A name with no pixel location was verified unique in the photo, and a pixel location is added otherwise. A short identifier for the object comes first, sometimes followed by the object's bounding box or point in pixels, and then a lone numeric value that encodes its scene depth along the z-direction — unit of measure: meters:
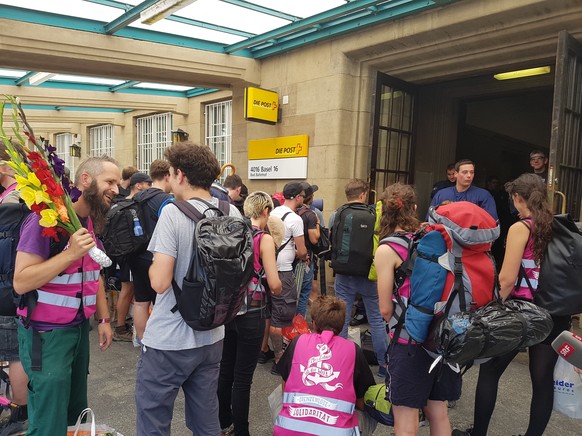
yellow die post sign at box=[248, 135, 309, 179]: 6.89
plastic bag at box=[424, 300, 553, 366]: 1.83
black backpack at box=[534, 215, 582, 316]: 2.50
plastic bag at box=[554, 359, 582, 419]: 2.56
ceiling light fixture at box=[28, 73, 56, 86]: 7.87
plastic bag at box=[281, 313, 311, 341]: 3.71
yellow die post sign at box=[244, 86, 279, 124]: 6.86
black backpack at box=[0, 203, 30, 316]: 2.20
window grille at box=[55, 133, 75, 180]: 15.67
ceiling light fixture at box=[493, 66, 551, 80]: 6.77
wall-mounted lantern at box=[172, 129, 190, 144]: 9.30
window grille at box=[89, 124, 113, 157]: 13.12
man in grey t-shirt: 1.86
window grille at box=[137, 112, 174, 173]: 10.82
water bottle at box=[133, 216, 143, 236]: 3.76
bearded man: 1.93
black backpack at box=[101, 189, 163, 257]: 3.73
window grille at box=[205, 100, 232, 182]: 9.04
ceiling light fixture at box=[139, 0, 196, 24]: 4.67
